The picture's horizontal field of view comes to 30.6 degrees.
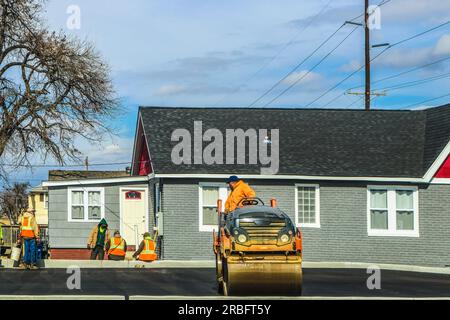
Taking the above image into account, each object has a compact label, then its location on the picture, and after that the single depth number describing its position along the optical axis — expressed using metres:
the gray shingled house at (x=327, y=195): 31.39
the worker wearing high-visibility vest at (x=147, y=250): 26.58
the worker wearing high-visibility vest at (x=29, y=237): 24.36
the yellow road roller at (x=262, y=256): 15.36
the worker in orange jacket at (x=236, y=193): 17.22
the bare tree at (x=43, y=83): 38.81
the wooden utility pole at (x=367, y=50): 44.30
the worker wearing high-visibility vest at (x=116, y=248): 27.73
